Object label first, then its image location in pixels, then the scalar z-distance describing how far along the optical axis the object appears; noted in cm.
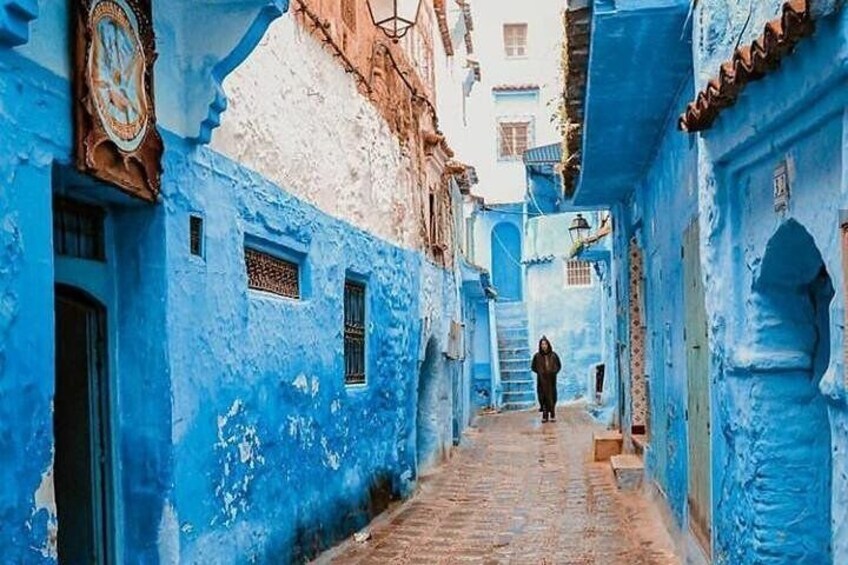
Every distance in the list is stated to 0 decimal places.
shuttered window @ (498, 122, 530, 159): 3419
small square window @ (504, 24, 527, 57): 3550
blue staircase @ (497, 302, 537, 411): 2755
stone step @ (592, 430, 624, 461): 1393
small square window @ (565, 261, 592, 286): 2966
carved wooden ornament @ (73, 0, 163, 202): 439
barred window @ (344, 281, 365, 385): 945
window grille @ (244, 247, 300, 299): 685
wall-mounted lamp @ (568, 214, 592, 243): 2097
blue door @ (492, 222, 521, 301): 3412
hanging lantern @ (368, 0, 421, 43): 985
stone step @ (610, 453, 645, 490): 1112
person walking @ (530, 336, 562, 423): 2178
